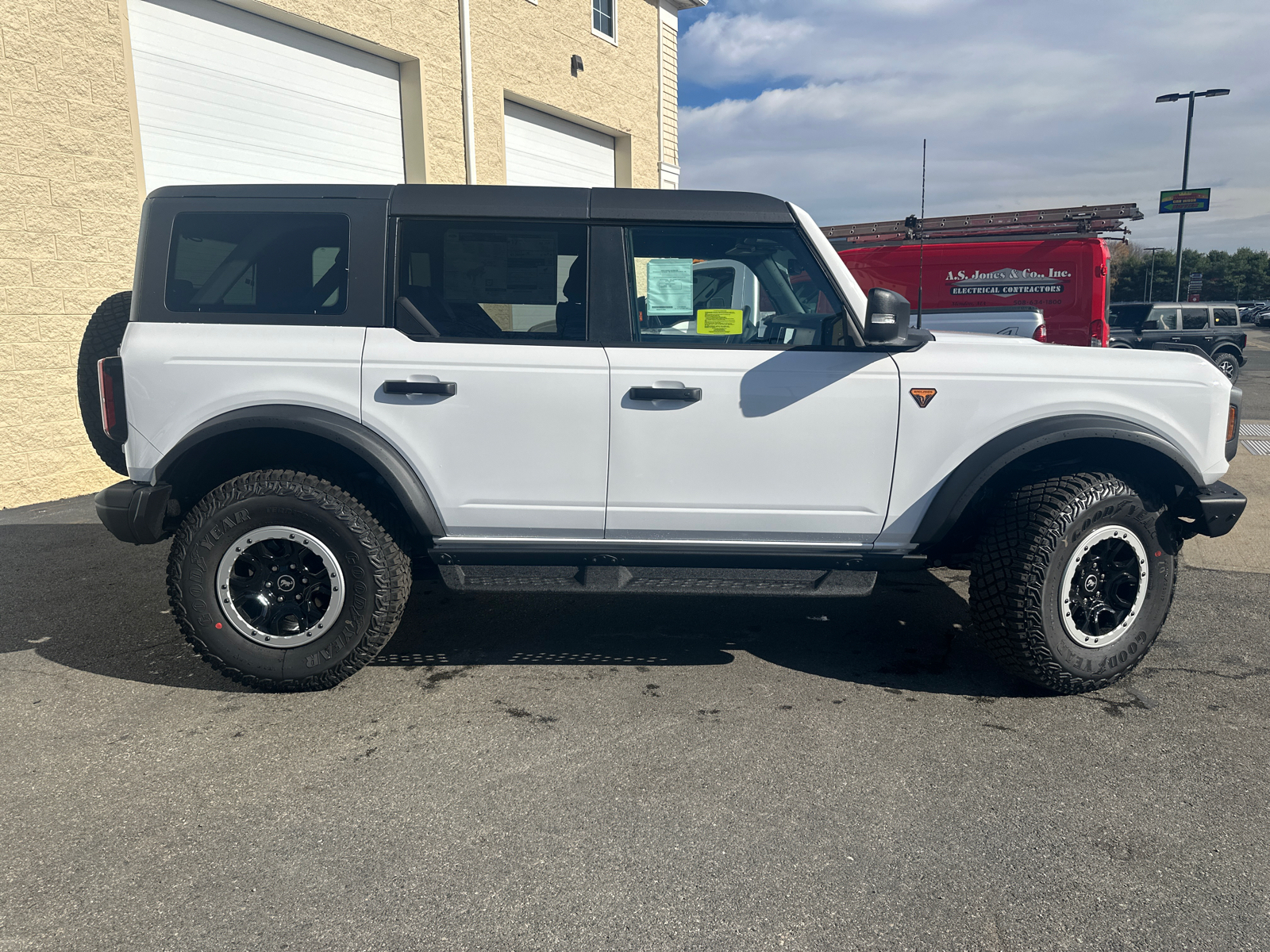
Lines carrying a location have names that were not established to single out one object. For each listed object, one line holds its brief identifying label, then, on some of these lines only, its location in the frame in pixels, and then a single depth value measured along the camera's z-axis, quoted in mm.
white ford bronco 3367
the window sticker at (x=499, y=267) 3496
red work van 12078
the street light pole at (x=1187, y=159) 31728
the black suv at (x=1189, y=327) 19844
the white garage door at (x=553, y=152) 11609
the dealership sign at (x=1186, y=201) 35647
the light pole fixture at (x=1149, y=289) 70125
